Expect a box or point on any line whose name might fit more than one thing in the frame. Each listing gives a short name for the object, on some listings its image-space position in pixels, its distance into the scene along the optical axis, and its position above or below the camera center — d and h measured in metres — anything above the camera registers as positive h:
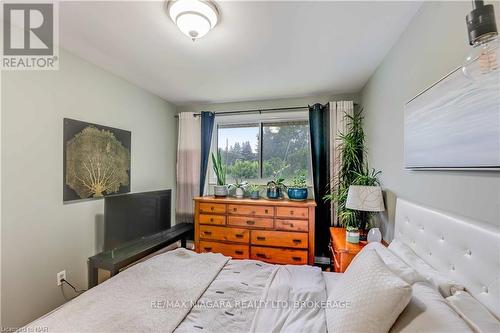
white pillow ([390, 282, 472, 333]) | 0.75 -0.55
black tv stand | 2.01 -0.87
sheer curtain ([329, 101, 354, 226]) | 3.01 +0.52
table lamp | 2.00 -0.29
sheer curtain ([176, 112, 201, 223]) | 3.60 +0.05
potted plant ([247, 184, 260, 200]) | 3.25 -0.37
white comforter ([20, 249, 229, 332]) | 1.04 -0.76
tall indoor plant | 2.54 +0.05
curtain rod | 3.27 +0.89
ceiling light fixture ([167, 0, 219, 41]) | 1.37 +1.01
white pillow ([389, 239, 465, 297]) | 0.97 -0.54
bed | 0.85 -0.75
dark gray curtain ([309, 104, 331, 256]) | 3.03 +0.02
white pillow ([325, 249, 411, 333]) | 0.87 -0.57
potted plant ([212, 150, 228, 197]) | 3.36 -0.17
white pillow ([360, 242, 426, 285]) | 1.06 -0.53
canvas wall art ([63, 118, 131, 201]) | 2.08 +0.07
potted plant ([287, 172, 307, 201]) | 3.02 -0.34
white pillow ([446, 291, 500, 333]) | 0.75 -0.55
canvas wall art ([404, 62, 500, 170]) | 0.87 +0.21
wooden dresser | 2.75 -0.82
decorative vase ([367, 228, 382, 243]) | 1.97 -0.63
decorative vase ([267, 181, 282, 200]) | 3.16 -0.35
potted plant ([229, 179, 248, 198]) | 3.37 -0.34
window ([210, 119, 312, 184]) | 3.40 +0.29
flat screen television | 2.18 -0.55
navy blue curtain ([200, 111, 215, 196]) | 3.53 +0.46
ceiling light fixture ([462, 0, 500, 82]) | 0.57 +0.36
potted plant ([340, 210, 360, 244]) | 2.11 -0.61
